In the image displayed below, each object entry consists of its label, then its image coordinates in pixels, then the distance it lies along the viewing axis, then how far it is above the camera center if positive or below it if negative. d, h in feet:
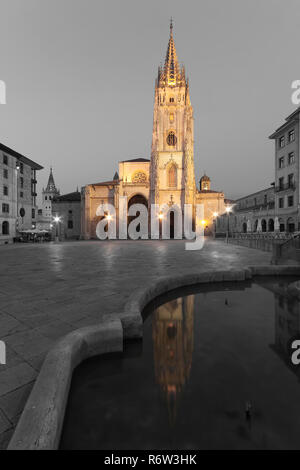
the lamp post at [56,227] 110.22 +1.95
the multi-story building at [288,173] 85.85 +24.73
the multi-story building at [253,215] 112.09 +8.72
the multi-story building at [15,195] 99.09 +18.55
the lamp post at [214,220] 133.20 +6.16
